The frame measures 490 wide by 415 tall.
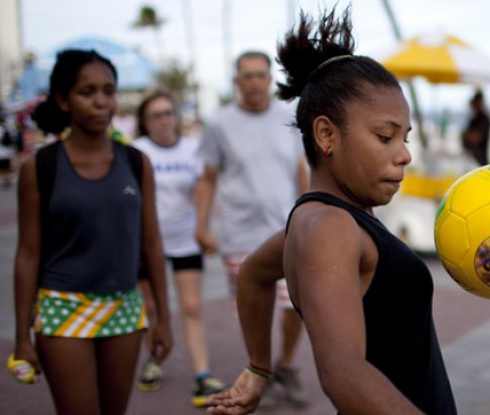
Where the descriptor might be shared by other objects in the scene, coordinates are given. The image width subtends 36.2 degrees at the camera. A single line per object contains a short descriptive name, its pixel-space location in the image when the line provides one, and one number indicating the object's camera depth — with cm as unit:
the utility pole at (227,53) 4628
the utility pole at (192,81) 5734
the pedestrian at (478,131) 1149
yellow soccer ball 196
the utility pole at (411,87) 1377
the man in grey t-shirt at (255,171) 448
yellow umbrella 980
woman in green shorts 279
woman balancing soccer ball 139
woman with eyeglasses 471
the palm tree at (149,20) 6950
